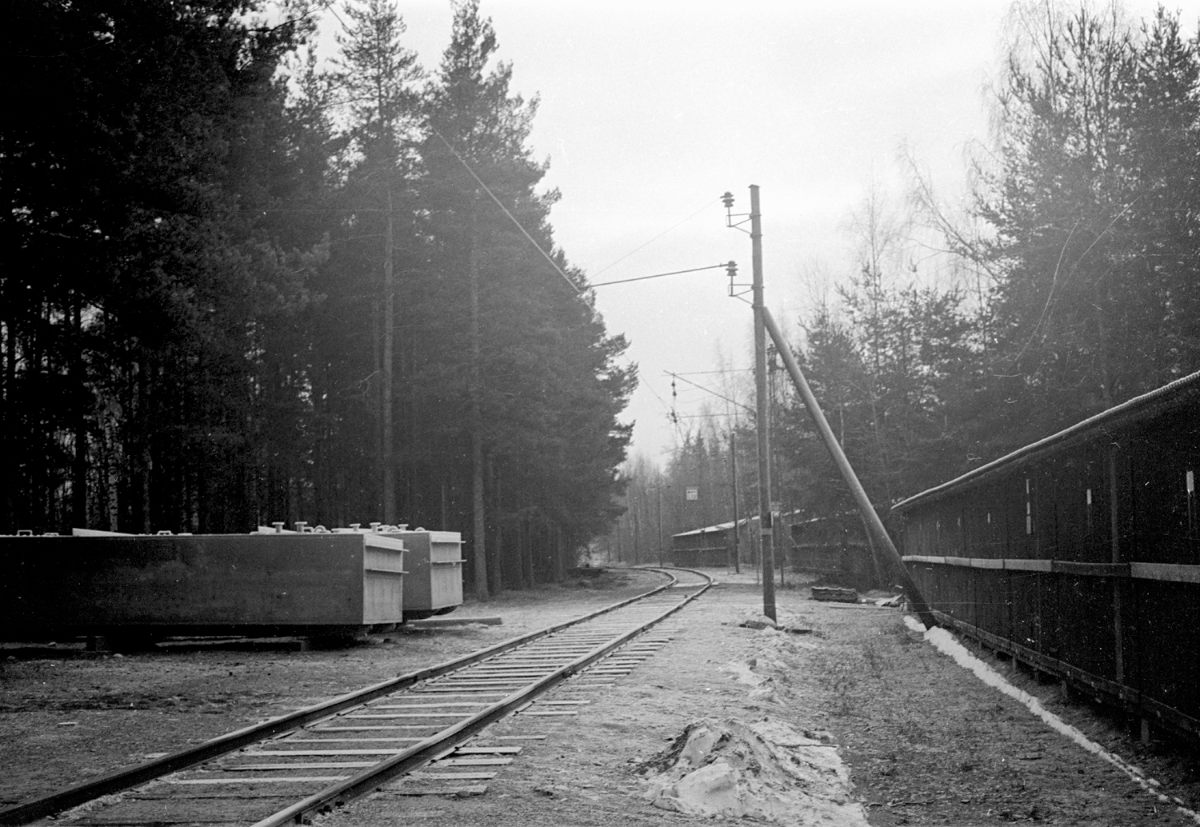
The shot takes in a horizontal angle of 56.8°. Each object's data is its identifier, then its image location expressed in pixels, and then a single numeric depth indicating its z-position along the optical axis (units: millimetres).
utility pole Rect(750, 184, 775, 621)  22109
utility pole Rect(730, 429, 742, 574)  55512
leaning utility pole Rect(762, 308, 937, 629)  20992
